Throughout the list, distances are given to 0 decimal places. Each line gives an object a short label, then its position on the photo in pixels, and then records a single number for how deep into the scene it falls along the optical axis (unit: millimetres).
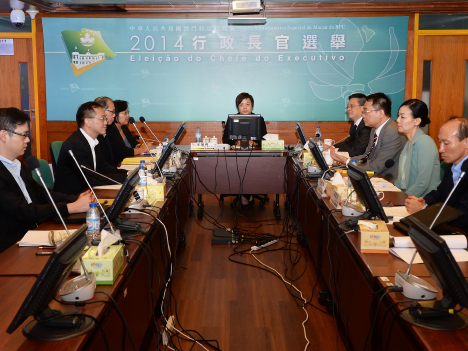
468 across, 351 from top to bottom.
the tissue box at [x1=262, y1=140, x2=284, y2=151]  4625
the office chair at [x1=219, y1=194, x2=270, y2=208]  4800
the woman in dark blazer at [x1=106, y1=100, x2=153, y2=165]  4305
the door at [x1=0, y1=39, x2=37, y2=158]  6102
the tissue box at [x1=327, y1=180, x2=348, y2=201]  2428
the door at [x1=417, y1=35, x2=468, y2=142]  5980
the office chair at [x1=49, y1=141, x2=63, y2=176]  3400
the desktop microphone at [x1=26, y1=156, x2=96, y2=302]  1335
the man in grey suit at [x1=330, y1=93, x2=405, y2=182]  3584
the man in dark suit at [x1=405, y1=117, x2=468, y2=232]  2244
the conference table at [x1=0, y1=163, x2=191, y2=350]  1226
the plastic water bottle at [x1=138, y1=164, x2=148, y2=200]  2532
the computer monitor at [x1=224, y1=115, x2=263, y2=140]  4543
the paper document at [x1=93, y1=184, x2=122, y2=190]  2883
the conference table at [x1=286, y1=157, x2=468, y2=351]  1217
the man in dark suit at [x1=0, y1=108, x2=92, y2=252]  2096
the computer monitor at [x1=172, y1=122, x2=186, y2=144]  3717
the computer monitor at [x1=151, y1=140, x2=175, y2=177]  3025
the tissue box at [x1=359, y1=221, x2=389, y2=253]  1753
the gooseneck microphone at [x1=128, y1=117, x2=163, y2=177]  3771
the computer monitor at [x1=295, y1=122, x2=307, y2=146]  4008
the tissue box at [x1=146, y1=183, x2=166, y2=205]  2660
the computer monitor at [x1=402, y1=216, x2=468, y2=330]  1098
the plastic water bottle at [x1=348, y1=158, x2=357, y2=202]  2309
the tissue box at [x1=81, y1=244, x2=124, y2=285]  1472
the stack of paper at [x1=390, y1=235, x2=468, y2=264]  1759
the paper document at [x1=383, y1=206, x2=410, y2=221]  2201
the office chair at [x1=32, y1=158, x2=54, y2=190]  3025
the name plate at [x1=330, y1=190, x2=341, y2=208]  2393
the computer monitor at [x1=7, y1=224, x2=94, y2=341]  1077
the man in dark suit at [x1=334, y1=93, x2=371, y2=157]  4312
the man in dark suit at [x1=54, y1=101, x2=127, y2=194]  3090
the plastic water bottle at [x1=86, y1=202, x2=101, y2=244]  1825
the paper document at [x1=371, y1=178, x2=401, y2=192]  2844
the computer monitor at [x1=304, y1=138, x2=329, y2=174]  3045
